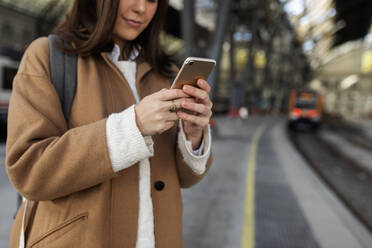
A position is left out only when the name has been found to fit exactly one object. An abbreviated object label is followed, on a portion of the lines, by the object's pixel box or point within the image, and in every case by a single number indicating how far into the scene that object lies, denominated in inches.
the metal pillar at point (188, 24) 335.3
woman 31.8
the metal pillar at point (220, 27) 369.1
